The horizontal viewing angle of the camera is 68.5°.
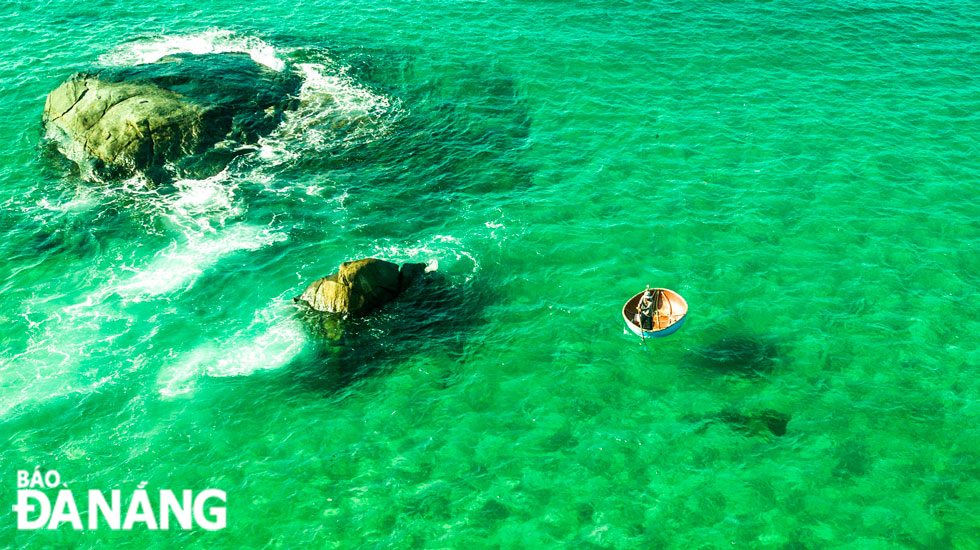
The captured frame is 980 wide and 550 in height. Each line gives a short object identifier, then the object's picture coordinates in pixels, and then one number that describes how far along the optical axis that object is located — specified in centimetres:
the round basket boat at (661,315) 4047
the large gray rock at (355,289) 4291
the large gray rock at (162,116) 5384
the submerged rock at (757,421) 3728
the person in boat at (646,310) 4138
